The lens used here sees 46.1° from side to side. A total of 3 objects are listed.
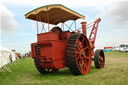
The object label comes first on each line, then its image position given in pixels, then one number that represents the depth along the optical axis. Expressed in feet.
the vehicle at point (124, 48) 88.33
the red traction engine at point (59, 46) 17.65
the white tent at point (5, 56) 36.62
